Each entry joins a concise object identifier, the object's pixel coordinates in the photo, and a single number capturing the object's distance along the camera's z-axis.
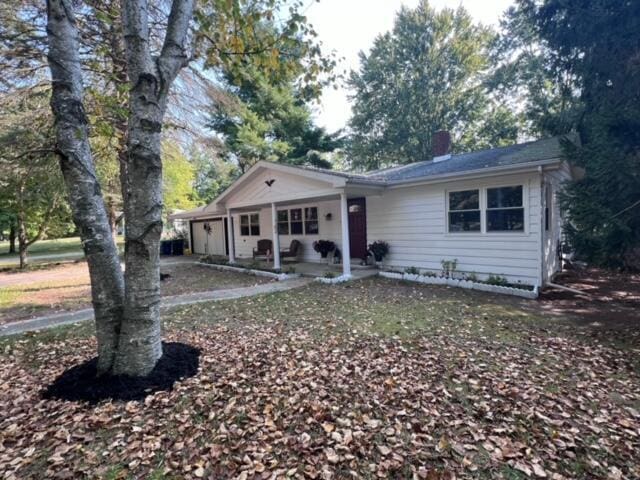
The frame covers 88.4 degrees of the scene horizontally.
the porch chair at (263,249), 14.80
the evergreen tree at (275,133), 20.05
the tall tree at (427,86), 24.30
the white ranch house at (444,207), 7.72
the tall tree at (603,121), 5.10
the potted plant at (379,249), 10.63
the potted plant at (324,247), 12.57
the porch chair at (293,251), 13.44
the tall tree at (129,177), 3.31
